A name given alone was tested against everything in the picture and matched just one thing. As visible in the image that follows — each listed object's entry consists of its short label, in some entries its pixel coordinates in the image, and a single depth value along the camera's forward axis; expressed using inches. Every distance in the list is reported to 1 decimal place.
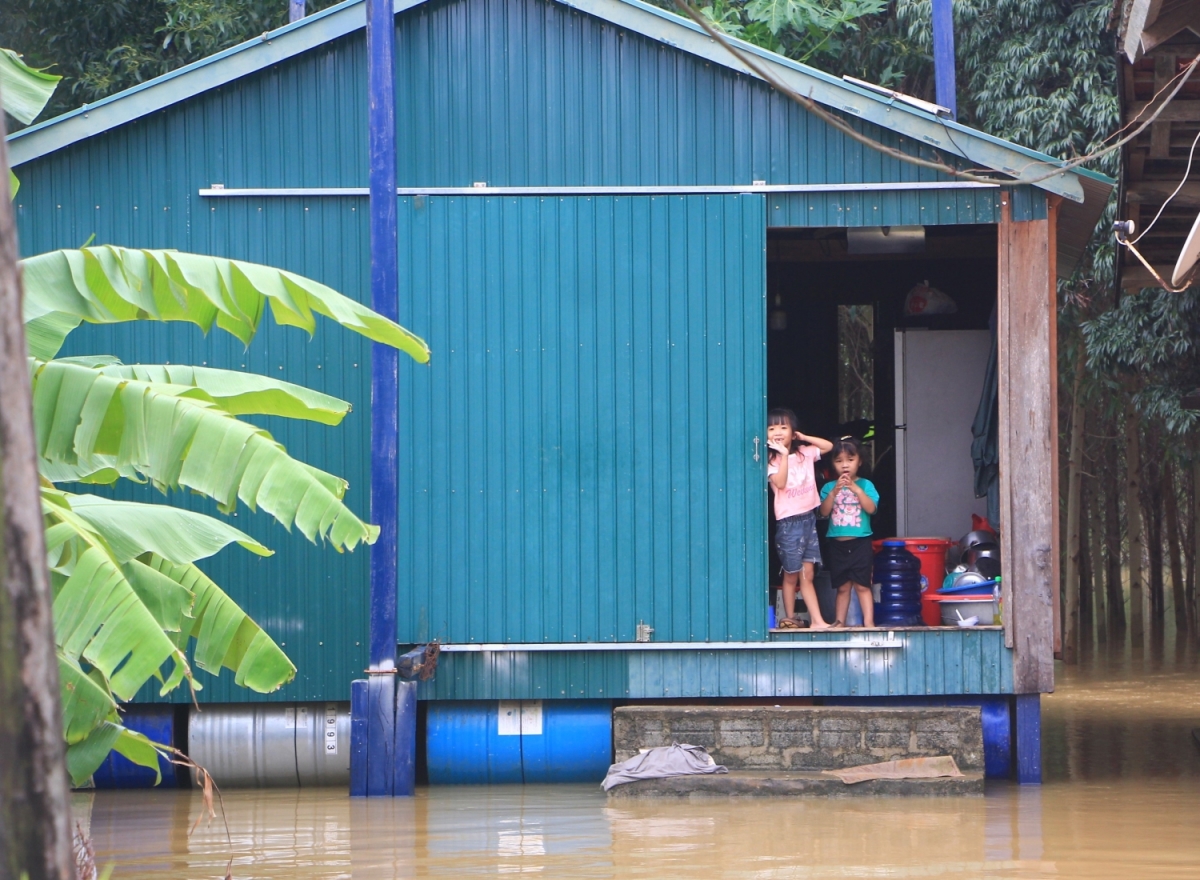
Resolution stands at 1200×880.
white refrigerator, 841.5
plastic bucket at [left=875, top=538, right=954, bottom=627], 723.4
